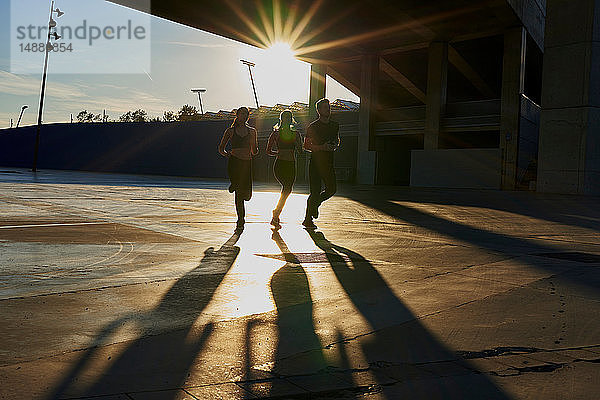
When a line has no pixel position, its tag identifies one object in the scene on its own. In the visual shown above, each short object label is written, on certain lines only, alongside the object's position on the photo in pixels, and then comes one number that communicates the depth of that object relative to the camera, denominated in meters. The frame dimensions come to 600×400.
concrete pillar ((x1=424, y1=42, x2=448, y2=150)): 33.47
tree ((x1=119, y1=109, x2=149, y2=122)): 126.88
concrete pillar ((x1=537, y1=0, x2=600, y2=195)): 22.31
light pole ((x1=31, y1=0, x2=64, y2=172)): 38.94
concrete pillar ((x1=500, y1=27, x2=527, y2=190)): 29.78
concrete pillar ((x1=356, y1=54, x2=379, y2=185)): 37.44
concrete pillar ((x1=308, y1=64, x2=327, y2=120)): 41.56
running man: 8.23
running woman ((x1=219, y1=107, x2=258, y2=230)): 8.45
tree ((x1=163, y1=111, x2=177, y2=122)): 109.68
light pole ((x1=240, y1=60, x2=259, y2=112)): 79.25
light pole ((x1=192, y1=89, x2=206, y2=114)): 99.69
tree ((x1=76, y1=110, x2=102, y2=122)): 141.57
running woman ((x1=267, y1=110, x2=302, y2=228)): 8.71
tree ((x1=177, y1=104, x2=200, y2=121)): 117.75
